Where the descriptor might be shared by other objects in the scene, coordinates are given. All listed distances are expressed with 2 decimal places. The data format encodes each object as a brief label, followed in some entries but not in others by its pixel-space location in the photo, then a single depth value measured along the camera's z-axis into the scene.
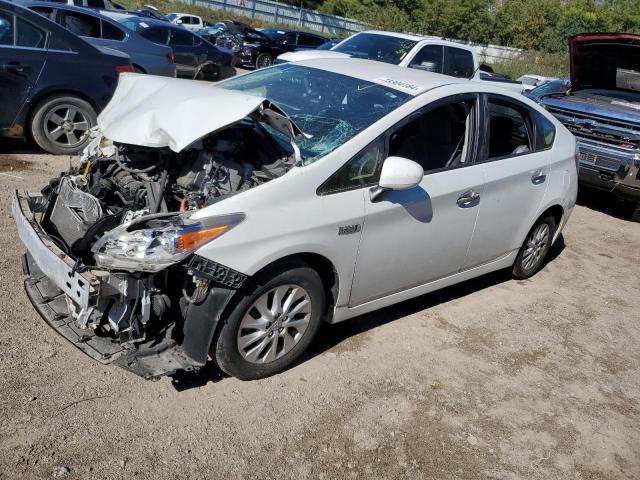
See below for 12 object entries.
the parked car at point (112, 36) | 9.00
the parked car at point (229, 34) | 20.98
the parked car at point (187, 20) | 26.30
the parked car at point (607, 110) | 7.67
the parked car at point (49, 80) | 6.28
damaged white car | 3.05
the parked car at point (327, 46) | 12.71
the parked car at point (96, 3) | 16.88
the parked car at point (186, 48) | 14.27
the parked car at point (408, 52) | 9.98
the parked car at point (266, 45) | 20.59
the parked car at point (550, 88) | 9.88
